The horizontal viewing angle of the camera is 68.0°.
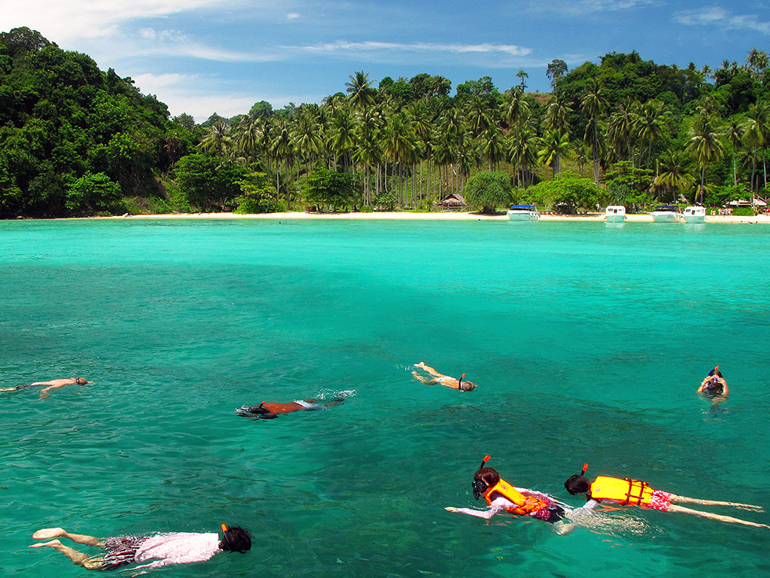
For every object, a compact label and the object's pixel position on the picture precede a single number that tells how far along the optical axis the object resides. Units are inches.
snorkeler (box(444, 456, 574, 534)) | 275.0
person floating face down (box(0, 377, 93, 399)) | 429.3
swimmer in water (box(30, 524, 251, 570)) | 238.7
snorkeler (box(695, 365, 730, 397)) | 436.8
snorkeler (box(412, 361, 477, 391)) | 446.6
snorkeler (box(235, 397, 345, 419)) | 391.5
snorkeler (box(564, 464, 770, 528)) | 279.1
